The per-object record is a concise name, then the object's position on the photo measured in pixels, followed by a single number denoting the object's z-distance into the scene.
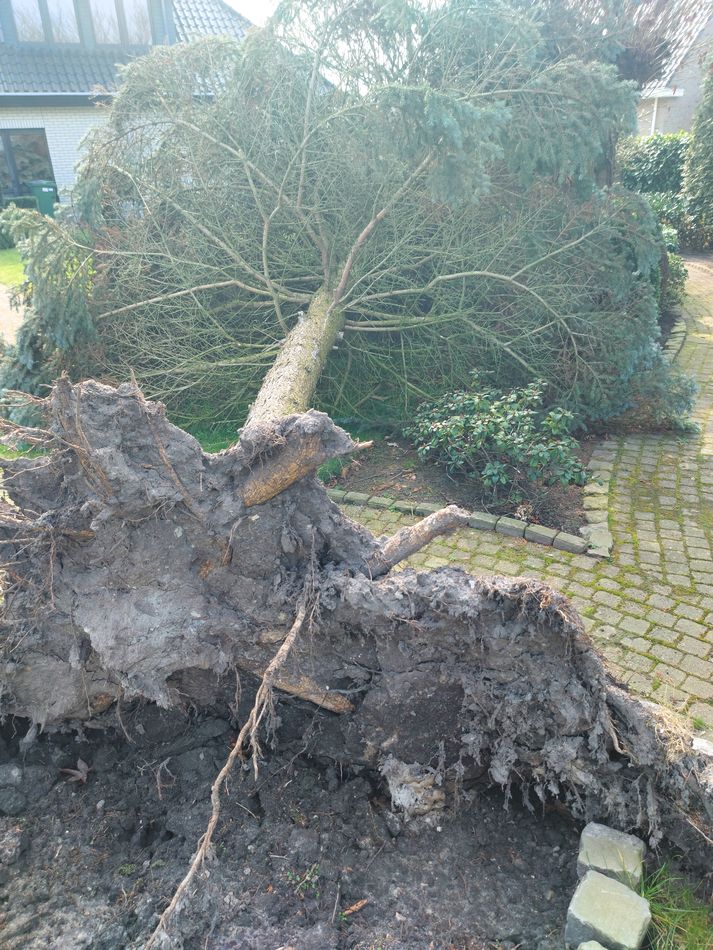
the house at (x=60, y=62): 16.50
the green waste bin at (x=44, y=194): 17.02
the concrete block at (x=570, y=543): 4.94
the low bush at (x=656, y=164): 16.05
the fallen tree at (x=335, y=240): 5.88
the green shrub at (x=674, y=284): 10.57
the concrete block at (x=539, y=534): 5.06
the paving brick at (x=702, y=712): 3.38
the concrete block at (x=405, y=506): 5.48
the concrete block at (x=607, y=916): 2.14
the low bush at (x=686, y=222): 13.64
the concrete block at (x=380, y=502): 5.60
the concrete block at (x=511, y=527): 5.17
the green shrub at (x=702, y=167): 14.32
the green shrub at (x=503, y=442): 5.42
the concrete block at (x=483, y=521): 5.28
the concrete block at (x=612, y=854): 2.34
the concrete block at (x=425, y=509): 5.42
